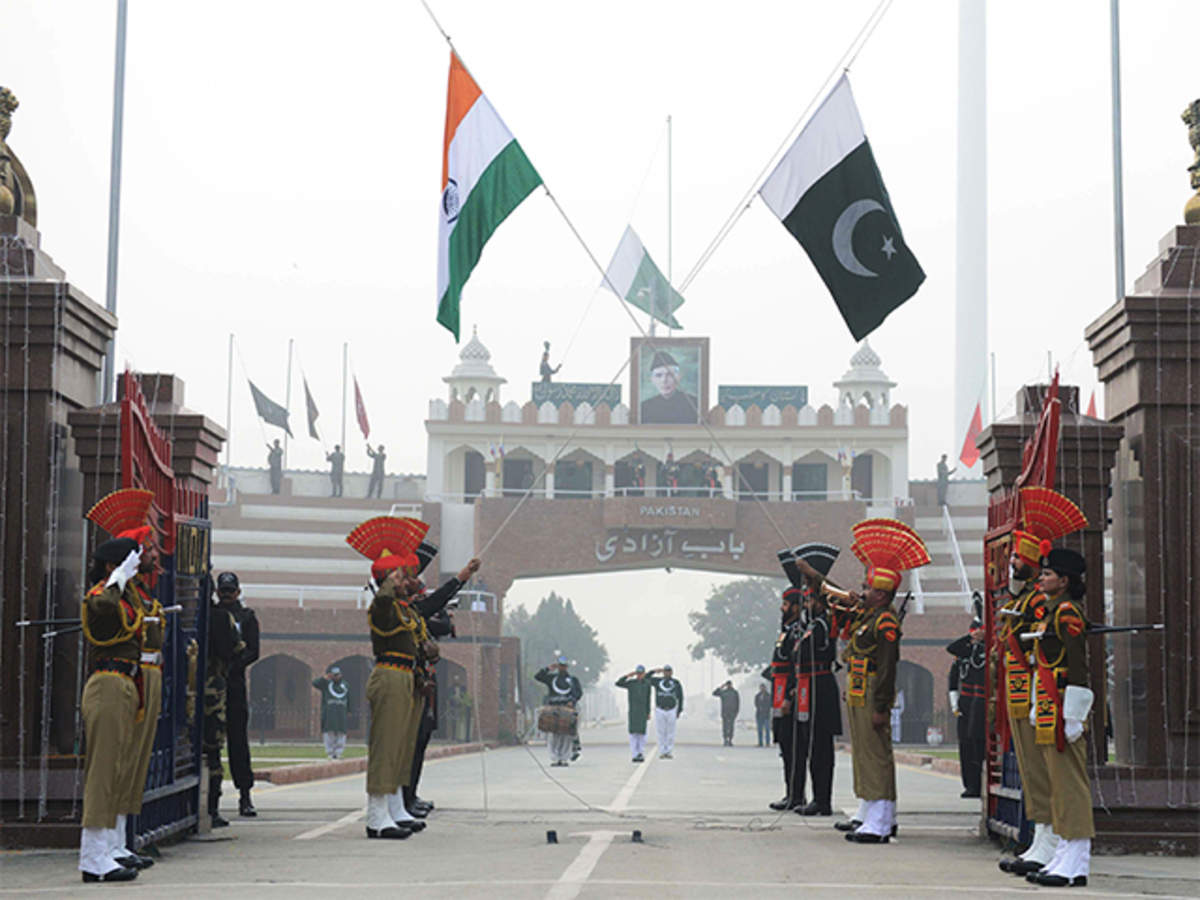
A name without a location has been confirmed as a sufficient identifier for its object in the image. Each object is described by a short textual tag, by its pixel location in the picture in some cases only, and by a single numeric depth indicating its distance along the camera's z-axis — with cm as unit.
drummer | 2662
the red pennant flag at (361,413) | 5609
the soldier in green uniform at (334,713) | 3078
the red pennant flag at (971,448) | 4581
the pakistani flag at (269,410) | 5528
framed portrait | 5738
